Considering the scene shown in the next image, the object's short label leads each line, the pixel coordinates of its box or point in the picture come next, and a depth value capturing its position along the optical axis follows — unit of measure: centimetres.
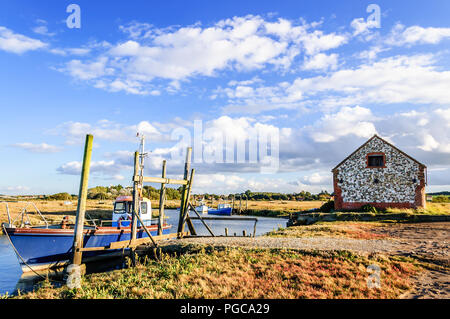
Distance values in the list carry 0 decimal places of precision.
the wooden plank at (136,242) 1553
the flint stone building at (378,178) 3300
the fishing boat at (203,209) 7850
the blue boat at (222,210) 7462
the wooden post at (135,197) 1650
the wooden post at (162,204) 2005
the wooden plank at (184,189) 2011
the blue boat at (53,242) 1662
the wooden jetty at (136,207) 1396
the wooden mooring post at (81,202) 1387
